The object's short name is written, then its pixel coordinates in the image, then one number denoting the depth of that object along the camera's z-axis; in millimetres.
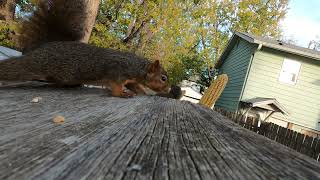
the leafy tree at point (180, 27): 6585
